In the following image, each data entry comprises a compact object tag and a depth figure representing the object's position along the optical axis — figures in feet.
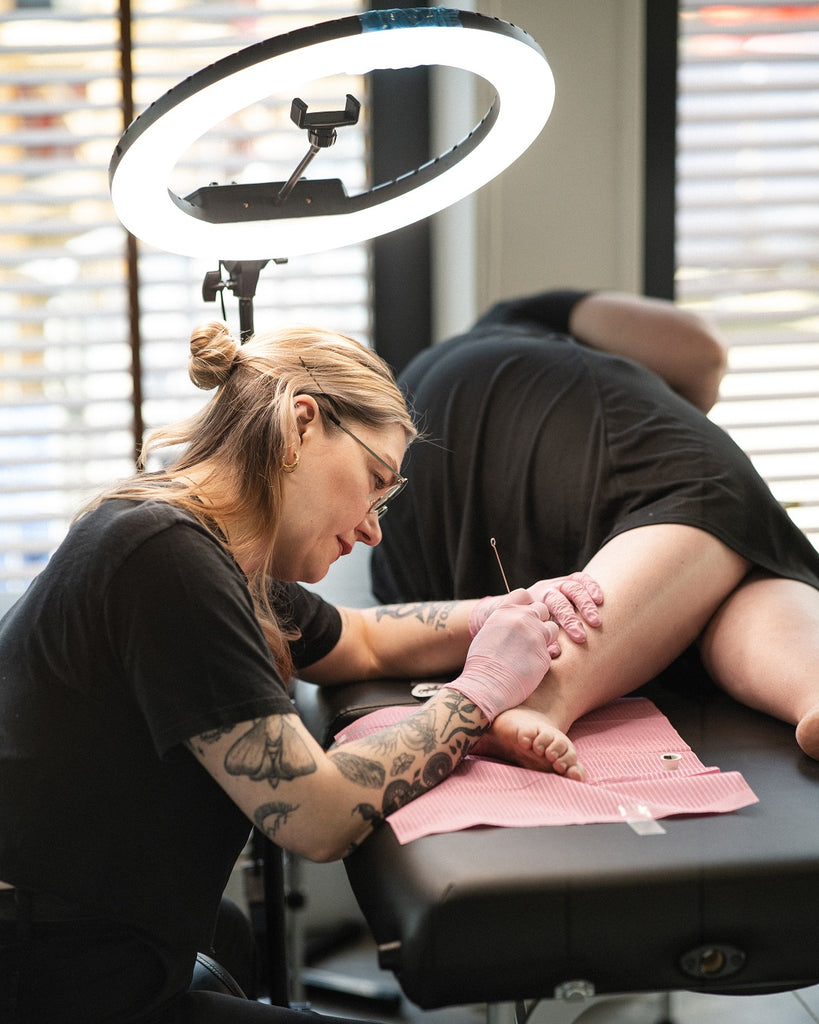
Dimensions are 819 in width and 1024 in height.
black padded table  6.34
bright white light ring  6.79
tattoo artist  6.61
